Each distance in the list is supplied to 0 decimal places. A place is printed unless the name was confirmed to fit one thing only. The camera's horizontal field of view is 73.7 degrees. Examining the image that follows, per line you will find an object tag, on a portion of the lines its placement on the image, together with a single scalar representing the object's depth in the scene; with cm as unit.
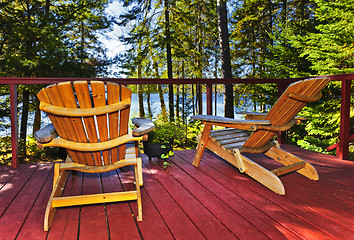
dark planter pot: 293
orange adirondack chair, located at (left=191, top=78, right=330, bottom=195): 202
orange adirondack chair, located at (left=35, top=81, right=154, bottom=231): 158
